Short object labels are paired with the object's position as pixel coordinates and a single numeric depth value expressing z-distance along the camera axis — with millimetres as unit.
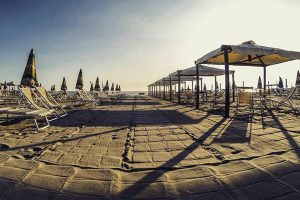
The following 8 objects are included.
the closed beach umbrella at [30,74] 5984
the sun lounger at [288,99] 5692
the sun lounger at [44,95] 5773
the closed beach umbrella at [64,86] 22254
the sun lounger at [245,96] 6314
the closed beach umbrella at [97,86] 23030
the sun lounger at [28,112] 4061
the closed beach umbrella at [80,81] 14884
